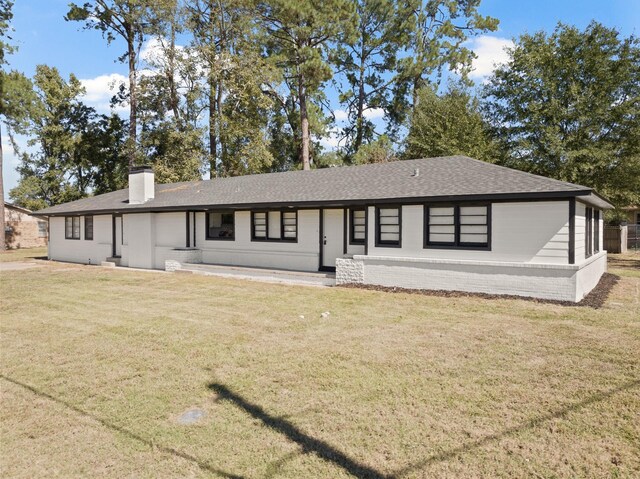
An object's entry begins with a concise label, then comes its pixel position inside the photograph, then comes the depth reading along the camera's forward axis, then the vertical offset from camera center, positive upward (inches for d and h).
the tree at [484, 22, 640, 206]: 790.5 +236.6
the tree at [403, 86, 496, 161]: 928.9 +247.5
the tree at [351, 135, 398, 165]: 1137.4 +227.2
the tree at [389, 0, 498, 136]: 1244.5 +593.2
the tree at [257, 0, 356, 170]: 1138.7 +573.8
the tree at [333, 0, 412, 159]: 1290.6 +574.2
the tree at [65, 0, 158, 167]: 1194.0 +625.9
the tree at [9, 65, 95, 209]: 1441.9 +299.0
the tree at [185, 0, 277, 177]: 1156.4 +428.8
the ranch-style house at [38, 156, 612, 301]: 416.8 +6.2
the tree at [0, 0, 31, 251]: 1156.5 +405.9
